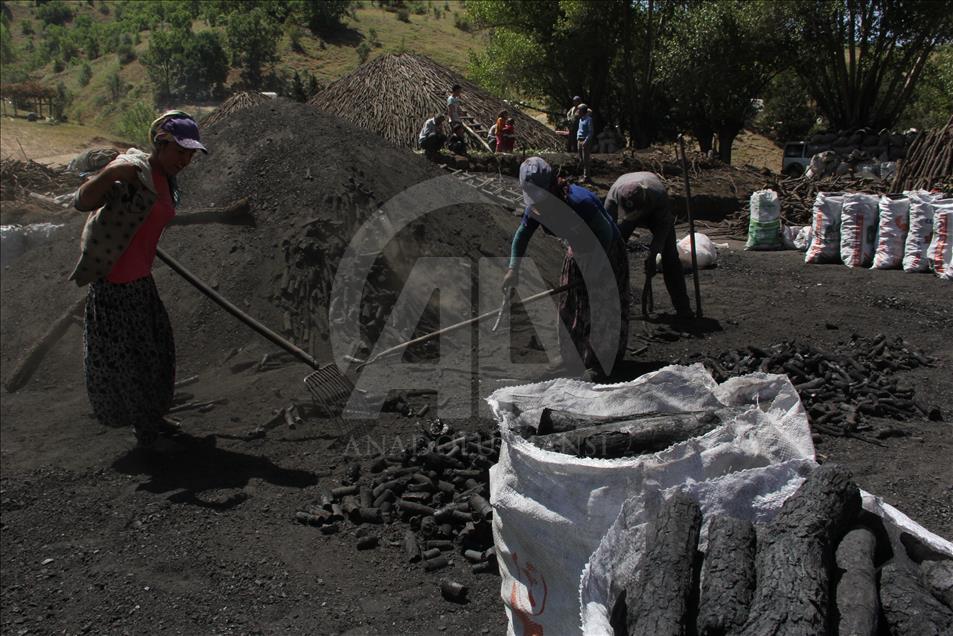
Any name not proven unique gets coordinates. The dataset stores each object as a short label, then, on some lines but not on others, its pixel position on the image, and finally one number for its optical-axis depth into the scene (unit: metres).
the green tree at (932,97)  20.67
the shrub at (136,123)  24.28
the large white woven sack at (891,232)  9.75
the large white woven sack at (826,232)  10.63
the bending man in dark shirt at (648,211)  6.76
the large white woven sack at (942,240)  8.95
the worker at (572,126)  20.03
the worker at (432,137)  15.38
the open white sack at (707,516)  2.21
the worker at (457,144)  16.44
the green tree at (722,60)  24.20
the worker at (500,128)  16.98
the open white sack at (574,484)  2.36
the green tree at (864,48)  21.52
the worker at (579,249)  5.41
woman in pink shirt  4.43
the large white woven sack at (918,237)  9.38
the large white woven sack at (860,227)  10.16
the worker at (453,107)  16.95
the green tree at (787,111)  33.38
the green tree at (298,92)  26.99
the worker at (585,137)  16.34
